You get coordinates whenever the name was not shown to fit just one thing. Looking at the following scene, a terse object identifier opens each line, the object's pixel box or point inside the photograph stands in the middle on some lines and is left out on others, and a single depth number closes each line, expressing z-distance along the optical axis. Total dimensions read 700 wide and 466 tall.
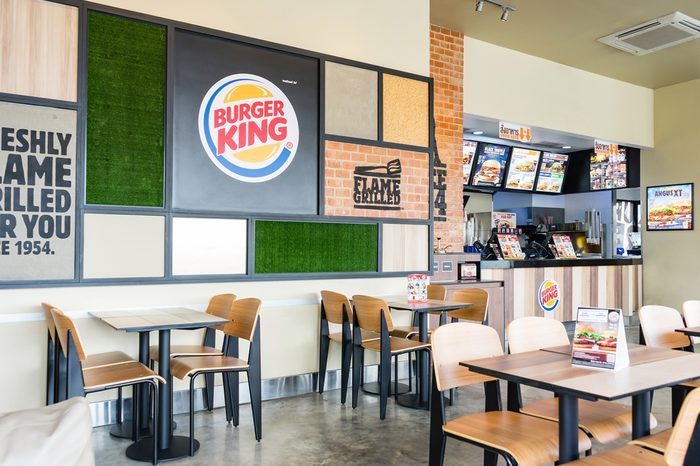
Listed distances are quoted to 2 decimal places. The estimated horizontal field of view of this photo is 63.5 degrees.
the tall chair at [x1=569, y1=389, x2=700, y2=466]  1.65
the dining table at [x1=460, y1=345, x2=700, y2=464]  2.01
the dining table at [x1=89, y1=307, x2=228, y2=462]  3.27
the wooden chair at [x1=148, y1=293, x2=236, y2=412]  3.88
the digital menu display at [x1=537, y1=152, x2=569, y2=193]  9.98
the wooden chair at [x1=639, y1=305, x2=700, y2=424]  3.73
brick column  6.64
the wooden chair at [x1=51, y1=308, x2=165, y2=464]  2.96
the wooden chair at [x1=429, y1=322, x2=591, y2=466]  2.22
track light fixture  5.75
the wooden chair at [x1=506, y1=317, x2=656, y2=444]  2.51
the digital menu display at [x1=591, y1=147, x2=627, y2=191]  9.37
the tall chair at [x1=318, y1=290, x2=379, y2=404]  4.48
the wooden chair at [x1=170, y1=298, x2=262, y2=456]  3.46
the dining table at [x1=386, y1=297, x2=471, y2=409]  4.34
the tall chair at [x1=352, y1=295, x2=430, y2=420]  4.07
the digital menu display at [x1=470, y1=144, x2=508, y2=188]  9.04
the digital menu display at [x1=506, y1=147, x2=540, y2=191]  9.48
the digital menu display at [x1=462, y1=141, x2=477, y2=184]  8.88
